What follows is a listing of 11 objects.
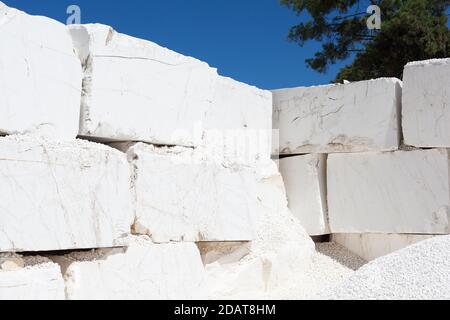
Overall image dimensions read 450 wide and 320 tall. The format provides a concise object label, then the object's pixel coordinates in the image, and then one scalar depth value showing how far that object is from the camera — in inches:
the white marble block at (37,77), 124.3
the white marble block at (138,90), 143.7
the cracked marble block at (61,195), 119.4
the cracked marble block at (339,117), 205.2
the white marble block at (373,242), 199.6
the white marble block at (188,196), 150.3
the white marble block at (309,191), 212.5
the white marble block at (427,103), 196.2
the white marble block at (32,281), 117.3
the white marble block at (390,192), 195.9
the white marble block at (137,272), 133.1
